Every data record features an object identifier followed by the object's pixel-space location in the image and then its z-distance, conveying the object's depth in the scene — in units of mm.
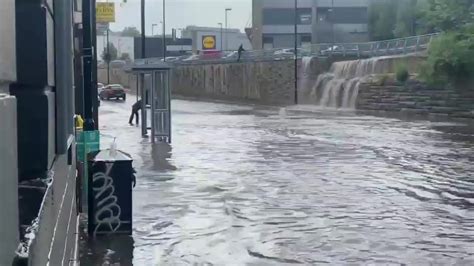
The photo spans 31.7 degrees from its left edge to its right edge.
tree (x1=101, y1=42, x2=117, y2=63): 137525
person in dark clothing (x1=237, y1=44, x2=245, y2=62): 70800
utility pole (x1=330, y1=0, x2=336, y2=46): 96362
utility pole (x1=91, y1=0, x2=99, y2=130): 10941
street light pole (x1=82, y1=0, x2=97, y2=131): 9828
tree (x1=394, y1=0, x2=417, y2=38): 78812
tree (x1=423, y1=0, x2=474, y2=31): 40406
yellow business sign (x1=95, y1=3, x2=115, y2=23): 27316
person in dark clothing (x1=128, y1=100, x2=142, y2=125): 31953
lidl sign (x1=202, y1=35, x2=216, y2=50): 132625
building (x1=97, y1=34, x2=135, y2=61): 151850
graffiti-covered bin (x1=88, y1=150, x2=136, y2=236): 8891
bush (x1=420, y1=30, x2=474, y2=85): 38656
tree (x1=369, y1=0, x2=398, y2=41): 87750
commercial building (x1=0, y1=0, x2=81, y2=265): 2244
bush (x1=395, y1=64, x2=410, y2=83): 43812
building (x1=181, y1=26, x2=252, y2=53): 149500
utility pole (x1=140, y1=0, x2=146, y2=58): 28781
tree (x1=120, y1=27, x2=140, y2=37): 183450
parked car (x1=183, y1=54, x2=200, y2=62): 85631
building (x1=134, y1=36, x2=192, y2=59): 138875
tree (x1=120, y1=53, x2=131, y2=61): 143375
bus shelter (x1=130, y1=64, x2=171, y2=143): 22672
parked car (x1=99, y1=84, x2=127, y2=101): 70250
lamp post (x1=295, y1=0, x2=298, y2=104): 58969
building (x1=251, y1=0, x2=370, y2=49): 105688
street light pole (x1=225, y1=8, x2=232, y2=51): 152500
